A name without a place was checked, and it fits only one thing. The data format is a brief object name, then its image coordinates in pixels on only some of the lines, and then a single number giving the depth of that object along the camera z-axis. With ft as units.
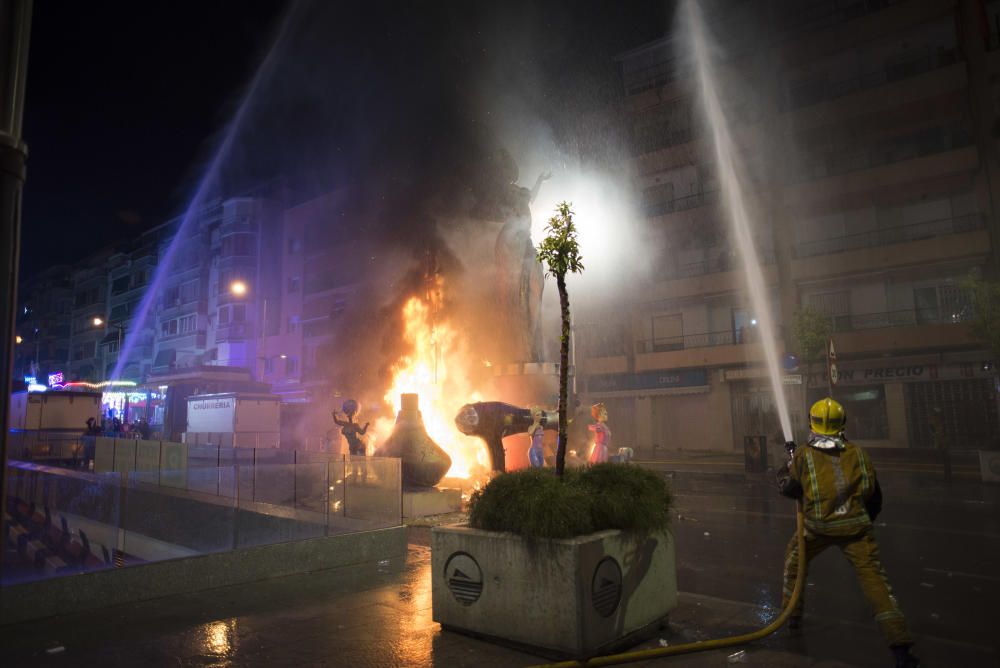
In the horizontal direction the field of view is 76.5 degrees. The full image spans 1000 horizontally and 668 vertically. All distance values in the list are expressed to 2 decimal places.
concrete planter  14.06
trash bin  59.47
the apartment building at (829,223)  83.82
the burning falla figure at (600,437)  43.50
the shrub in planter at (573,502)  14.64
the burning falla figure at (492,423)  49.98
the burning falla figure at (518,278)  63.62
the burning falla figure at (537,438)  48.37
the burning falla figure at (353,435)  51.65
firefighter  14.15
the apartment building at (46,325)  242.99
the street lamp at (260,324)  161.27
